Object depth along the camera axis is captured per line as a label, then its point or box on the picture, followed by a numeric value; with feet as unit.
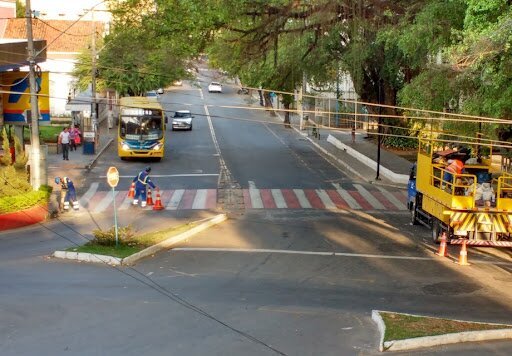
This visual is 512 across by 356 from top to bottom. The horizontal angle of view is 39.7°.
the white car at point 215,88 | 303.27
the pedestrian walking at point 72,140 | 134.37
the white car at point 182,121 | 179.63
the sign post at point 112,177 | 63.87
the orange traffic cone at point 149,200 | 84.58
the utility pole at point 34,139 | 77.82
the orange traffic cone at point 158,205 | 82.12
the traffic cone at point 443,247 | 61.46
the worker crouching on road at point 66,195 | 78.48
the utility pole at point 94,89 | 131.85
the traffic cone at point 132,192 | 87.67
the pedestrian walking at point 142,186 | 82.12
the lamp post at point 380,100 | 140.67
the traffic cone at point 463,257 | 58.90
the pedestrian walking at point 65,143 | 120.26
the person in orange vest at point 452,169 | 62.95
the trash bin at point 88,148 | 127.95
